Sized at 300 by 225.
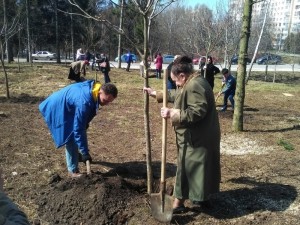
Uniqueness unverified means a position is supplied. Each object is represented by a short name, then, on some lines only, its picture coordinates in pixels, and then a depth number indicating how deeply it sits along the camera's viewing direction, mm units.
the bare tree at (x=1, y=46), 8419
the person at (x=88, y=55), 17540
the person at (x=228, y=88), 8140
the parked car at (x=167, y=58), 29740
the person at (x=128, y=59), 17936
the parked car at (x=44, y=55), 32114
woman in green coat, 2817
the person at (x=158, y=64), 15402
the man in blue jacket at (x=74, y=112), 3365
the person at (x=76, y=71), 8350
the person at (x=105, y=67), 11836
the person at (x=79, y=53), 15234
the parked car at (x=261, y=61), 31397
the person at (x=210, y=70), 8575
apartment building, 61473
